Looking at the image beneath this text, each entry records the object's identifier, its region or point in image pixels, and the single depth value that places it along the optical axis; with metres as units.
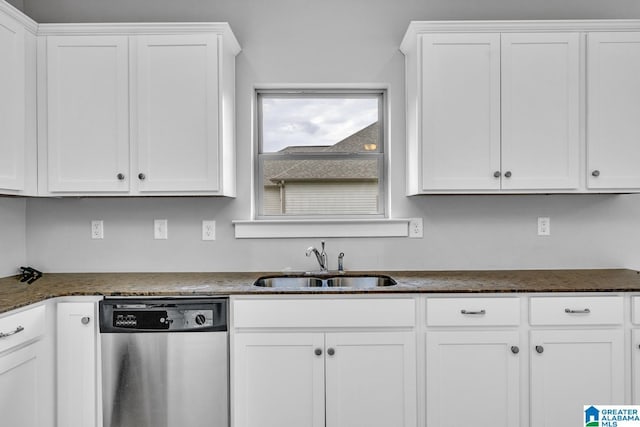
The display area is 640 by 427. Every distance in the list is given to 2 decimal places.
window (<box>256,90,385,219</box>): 2.81
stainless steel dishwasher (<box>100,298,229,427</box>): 2.03
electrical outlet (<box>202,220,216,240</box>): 2.71
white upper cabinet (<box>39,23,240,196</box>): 2.35
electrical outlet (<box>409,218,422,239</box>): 2.72
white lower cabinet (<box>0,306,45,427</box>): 1.76
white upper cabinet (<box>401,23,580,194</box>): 2.35
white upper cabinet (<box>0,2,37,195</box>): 2.18
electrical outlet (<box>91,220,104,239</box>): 2.71
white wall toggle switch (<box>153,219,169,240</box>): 2.71
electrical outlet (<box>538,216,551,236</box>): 2.72
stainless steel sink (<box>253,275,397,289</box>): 2.57
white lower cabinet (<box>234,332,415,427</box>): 2.06
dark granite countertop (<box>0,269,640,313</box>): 2.07
